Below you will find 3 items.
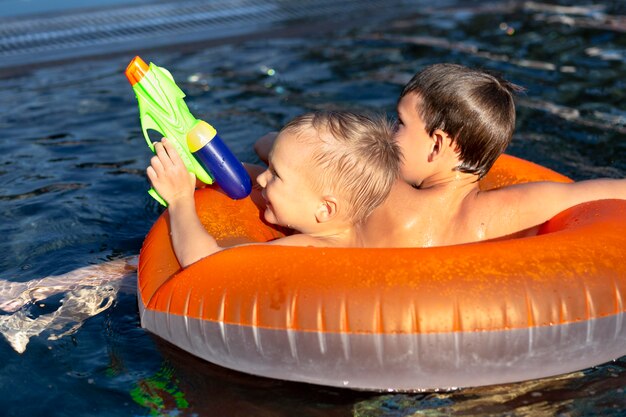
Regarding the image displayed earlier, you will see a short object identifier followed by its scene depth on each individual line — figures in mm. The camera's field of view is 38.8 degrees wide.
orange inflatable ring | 2879
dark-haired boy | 3426
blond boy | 3211
